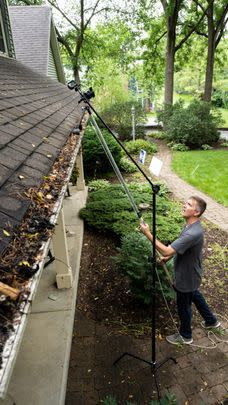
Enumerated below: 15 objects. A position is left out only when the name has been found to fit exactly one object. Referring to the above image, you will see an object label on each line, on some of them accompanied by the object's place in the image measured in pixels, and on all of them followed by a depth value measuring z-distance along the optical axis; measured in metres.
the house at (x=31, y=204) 1.34
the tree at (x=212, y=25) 20.16
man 3.67
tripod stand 3.12
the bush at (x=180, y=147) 17.53
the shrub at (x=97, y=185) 10.97
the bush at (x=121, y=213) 7.11
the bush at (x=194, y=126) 17.91
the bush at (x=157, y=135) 20.22
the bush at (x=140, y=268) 4.78
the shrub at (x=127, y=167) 13.38
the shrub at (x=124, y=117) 19.64
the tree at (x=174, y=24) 19.98
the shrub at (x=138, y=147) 16.95
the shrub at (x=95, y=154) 12.49
